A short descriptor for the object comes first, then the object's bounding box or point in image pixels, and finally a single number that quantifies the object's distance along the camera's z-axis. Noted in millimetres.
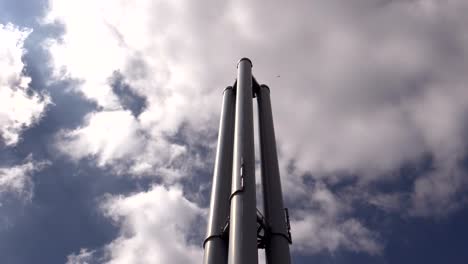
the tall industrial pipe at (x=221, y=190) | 19762
